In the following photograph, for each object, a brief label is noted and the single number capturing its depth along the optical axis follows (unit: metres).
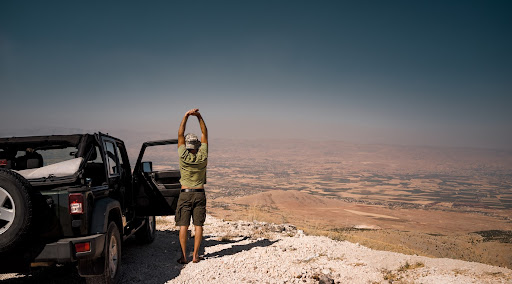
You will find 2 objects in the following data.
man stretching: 5.43
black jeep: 3.24
